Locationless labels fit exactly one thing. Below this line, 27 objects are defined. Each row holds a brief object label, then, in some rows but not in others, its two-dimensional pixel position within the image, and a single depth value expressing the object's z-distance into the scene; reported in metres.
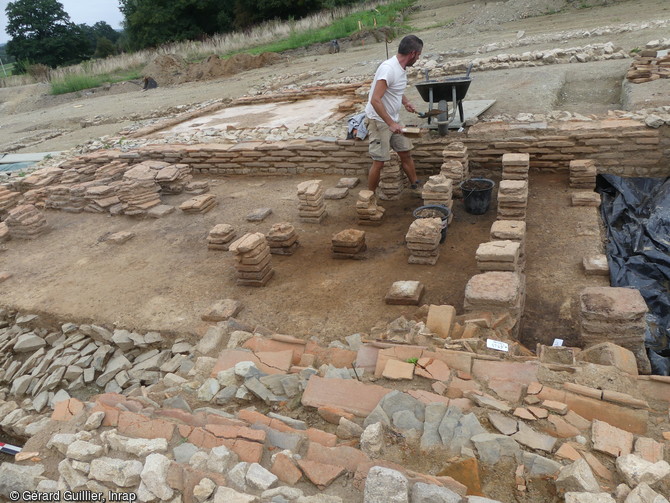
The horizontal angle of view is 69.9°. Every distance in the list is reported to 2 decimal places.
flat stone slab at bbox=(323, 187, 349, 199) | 6.77
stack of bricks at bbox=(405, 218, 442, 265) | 4.79
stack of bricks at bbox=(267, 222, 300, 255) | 5.49
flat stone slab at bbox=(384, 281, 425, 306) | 4.28
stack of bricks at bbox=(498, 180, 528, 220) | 5.04
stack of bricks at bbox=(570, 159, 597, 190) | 5.78
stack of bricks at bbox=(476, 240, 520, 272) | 4.09
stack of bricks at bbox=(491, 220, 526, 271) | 4.45
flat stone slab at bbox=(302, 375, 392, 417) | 2.74
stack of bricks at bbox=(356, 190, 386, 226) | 5.86
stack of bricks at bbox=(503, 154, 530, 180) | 5.66
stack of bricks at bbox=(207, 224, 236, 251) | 5.85
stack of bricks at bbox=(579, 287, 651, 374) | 3.29
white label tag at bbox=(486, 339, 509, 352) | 3.27
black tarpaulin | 3.92
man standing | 5.47
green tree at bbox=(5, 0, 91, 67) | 41.09
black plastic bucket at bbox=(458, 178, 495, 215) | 5.64
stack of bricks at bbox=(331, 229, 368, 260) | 5.20
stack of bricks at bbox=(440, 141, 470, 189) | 6.03
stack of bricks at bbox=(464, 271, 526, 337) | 3.71
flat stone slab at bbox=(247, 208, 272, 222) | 6.51
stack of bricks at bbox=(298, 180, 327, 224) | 6.10
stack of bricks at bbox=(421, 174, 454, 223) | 5.45
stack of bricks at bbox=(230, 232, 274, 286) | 4.90
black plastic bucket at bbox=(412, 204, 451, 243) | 5.31
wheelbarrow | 6.15
